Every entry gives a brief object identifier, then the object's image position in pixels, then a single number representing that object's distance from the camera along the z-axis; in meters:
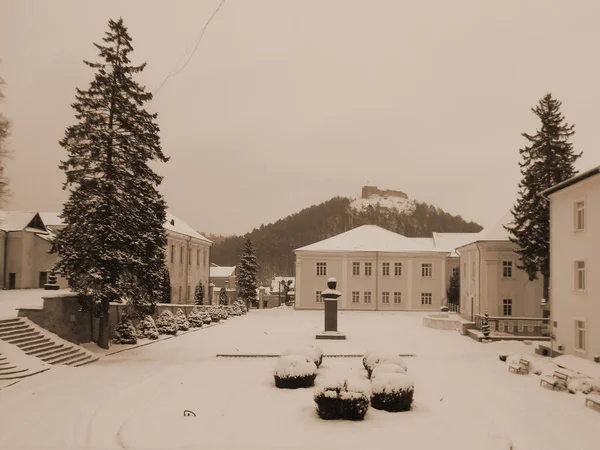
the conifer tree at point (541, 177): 30.38
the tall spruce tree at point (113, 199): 21.69
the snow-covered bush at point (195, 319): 35.75
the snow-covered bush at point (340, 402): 12.55
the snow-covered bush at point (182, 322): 32.97
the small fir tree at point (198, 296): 49.84
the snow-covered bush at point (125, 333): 25.00
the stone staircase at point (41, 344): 18.92
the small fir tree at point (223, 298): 54.83
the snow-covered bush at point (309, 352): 17.26
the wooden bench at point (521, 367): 19.59
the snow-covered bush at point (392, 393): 13.41
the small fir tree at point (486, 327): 29.14
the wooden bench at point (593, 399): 14.48
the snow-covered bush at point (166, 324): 30.38
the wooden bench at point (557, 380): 16.98
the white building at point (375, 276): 54.31
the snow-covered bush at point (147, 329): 27.52
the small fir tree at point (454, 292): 57.81
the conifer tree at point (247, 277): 56.53
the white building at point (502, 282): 37.72
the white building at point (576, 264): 20.47
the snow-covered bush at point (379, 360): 16.27
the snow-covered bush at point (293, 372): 15.90
